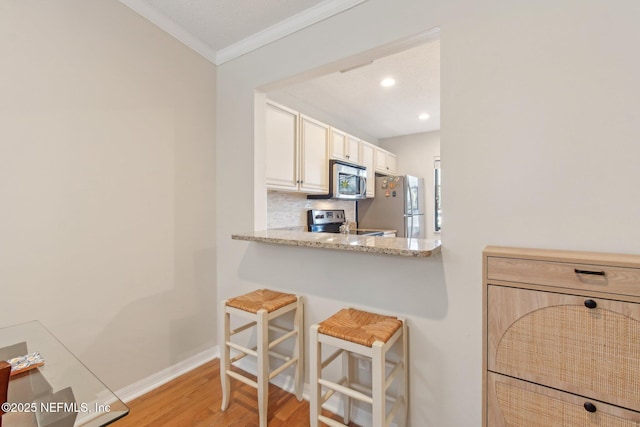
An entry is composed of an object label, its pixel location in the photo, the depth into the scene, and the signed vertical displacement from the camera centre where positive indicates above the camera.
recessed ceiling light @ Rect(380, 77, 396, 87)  2.70 +1.30
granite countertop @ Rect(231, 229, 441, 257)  1.28 -0.16
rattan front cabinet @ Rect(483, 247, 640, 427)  0.90 -0.45
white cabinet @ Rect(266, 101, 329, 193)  2.38 +0.59
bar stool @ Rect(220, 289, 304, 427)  1.57 -0.76
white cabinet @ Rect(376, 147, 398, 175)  4.27 +0.82
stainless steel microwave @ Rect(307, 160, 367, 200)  3.13 +0.38
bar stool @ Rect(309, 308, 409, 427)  1.20 -0.66
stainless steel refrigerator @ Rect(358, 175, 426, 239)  3.96 +0.08
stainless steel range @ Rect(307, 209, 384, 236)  3.34 -0.11
